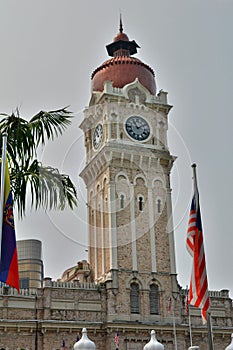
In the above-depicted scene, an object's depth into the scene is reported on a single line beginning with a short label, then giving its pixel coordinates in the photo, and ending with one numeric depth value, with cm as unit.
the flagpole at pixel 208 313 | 1605
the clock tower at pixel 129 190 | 4572
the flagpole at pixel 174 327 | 4188
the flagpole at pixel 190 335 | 4119
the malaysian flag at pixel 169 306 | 4329
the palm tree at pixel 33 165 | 1612
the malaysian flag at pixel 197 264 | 1703
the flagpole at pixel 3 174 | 1544
